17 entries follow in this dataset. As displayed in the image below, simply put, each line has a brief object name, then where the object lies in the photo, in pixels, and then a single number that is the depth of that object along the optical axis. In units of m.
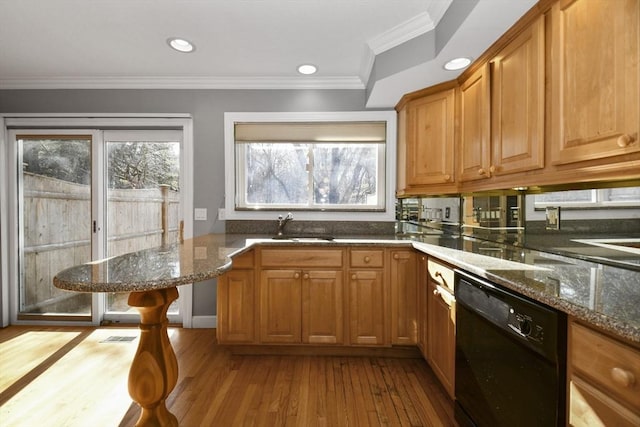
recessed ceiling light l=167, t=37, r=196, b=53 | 2.13
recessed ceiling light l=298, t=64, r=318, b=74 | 2.48
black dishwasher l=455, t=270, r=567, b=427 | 0.90
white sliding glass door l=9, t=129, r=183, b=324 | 2.88
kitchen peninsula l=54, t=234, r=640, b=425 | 0.77
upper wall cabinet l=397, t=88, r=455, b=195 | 2.24
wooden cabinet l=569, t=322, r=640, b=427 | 0.67
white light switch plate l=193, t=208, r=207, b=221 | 2.80
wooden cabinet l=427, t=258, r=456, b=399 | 1.62
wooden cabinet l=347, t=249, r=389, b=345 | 2.19
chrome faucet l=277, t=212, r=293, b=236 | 2.63
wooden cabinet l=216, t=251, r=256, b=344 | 2.22
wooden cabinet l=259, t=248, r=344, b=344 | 2.21
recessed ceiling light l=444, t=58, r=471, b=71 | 1.89
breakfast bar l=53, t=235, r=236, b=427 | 1.00
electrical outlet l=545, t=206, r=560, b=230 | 1.69
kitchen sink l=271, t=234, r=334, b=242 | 2.36
